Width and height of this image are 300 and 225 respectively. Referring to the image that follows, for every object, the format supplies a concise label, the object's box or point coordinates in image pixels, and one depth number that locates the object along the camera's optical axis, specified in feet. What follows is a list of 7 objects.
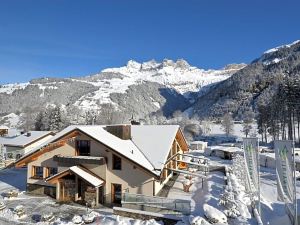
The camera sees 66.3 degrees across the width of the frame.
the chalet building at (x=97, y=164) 62.08
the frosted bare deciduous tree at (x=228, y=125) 315.47
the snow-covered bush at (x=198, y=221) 44.15
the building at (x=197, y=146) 184.10
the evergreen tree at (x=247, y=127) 287.95
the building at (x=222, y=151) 139.69
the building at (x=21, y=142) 128.93
